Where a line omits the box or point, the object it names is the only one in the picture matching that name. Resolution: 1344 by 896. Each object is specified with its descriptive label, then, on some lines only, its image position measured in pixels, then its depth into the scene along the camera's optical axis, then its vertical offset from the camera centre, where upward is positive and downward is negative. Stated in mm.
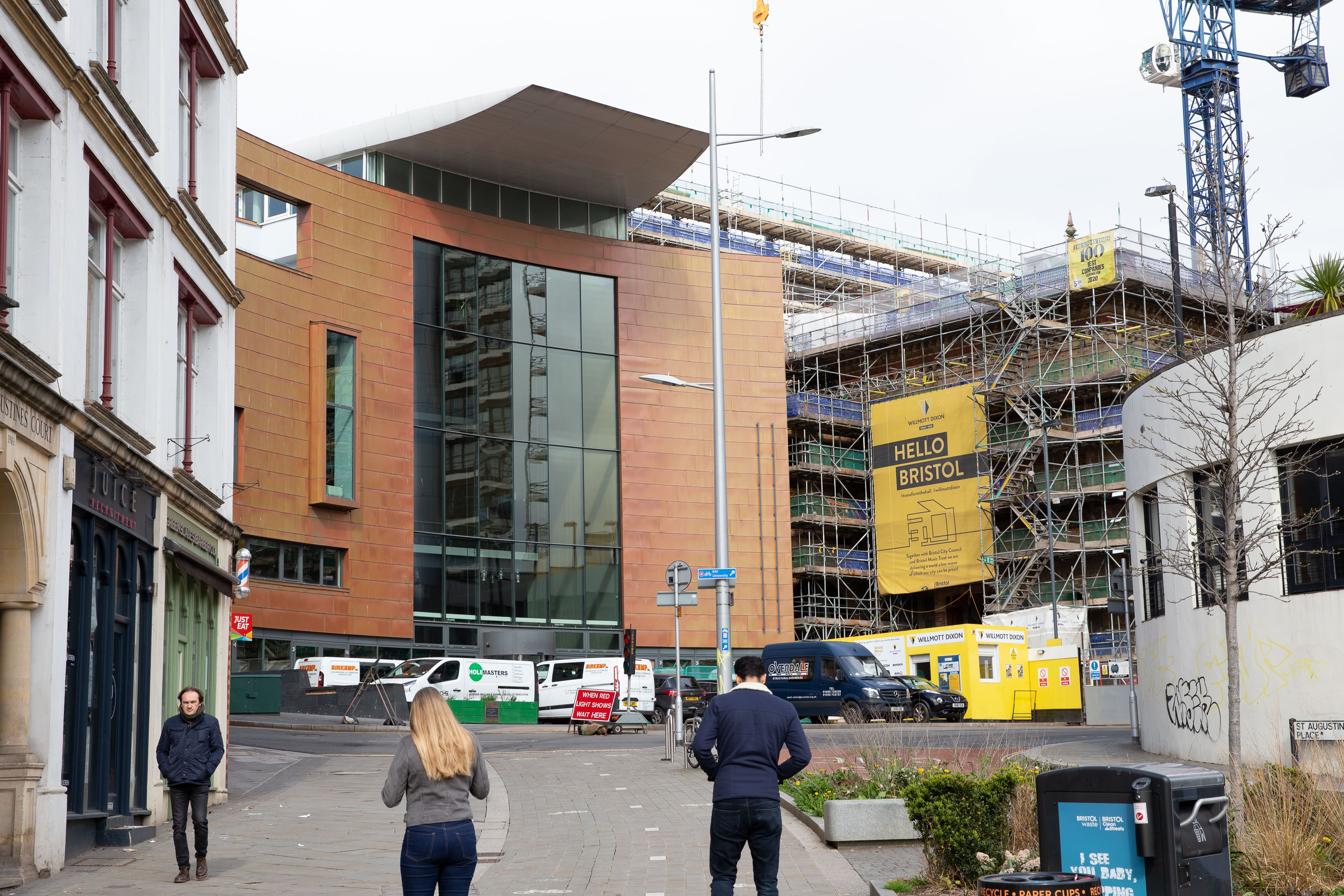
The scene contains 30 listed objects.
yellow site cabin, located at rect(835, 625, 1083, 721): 39062 -1375
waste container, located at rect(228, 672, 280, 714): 39688 -1583
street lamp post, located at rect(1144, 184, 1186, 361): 21781 +5775
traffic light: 28400 -407
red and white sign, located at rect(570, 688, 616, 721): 33344 -1764
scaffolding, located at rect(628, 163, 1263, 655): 53438 +8781
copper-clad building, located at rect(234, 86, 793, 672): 45406 +8255
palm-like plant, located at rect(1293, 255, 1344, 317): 20250 +4678
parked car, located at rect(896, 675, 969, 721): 36375 -2069
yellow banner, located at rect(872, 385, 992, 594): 56031 +5219
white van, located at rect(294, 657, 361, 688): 41688 -1060
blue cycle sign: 23066 +840
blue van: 36000 -1479
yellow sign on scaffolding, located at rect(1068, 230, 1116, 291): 52562 +13116
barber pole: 21156 +952
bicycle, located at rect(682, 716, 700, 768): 21547 -1634
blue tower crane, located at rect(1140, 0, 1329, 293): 56844 +21950
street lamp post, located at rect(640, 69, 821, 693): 22859 +2374
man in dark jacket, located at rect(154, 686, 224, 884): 12070 -996
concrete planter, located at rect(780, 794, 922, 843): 12445 -1697
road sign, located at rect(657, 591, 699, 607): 22406 +458
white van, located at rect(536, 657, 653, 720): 40344 -1480
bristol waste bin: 6781 -1010
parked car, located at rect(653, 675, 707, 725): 35844 -1861
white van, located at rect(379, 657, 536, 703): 39125 -1232
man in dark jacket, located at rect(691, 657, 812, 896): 8141 -838
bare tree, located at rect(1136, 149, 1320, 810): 15727 +2263
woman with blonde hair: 7219 -858
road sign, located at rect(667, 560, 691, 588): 22531 +847
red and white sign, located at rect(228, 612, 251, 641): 26891 +219
